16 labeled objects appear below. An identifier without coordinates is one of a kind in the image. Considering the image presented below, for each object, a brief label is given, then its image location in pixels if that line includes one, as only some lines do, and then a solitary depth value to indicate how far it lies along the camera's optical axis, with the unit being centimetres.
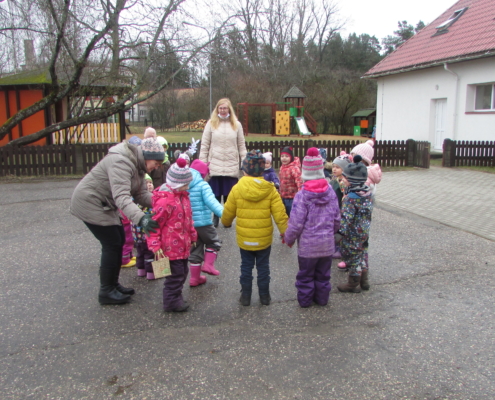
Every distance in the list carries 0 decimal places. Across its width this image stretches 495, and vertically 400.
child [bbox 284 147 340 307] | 391
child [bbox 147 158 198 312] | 371
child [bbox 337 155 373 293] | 420
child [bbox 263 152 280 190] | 564
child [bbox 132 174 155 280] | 465
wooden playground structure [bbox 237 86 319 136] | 2909
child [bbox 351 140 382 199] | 470
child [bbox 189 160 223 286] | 439
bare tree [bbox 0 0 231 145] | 1266
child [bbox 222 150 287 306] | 392
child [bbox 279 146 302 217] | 598
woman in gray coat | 365
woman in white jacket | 634
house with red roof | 1588
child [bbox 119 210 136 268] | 505
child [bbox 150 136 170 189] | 572
